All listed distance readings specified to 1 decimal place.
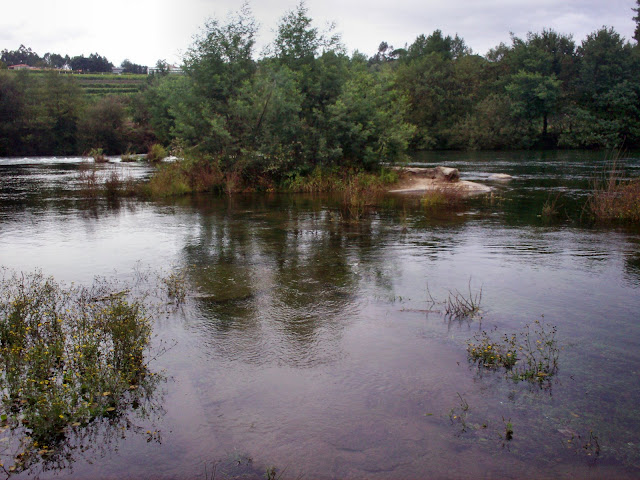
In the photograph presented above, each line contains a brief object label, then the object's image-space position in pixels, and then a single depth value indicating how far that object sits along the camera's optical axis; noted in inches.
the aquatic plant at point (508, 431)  198.5
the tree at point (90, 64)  7568.9
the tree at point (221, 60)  1030.4
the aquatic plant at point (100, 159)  2050.2
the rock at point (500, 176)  1289.4
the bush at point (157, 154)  2132.1
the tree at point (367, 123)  1087.6
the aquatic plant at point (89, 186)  1003.9
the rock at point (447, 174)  1092.5
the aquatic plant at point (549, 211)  737.0
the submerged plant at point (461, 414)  207.5
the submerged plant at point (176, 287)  358.9
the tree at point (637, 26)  3473.9
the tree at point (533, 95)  2645.2
